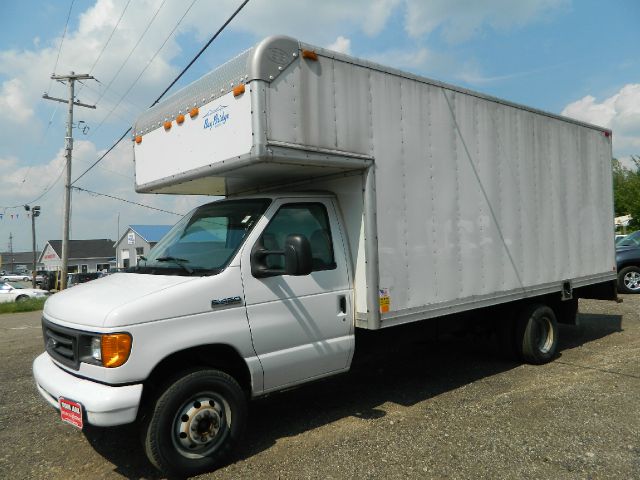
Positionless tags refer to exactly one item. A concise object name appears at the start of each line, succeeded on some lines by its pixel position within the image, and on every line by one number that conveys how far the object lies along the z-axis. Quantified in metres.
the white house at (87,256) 71.88
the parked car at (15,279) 66.19
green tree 32.78
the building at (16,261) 105.25
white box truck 3.49
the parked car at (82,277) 29.50
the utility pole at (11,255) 104.24
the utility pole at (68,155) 23.48
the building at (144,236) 43.69
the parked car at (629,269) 12.65
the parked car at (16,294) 23.33
